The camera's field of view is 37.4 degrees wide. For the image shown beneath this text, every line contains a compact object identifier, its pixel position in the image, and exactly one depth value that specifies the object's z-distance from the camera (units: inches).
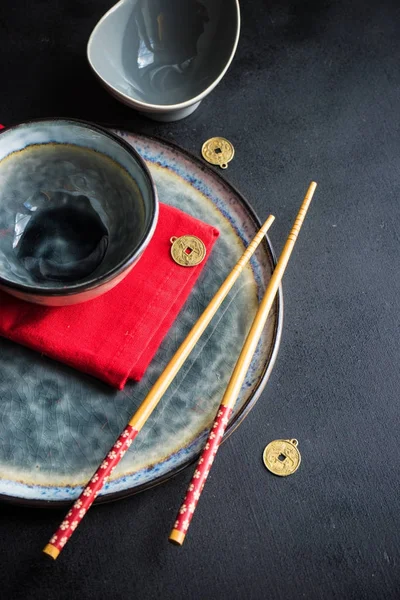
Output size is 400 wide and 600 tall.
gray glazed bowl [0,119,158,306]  23.3
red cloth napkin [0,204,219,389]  23.1
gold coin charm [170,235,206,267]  25.1
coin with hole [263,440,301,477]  25.6
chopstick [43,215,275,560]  19.8
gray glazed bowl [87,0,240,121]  31.1
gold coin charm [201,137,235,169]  31.4
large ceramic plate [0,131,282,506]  22.0
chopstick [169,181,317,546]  20.3
